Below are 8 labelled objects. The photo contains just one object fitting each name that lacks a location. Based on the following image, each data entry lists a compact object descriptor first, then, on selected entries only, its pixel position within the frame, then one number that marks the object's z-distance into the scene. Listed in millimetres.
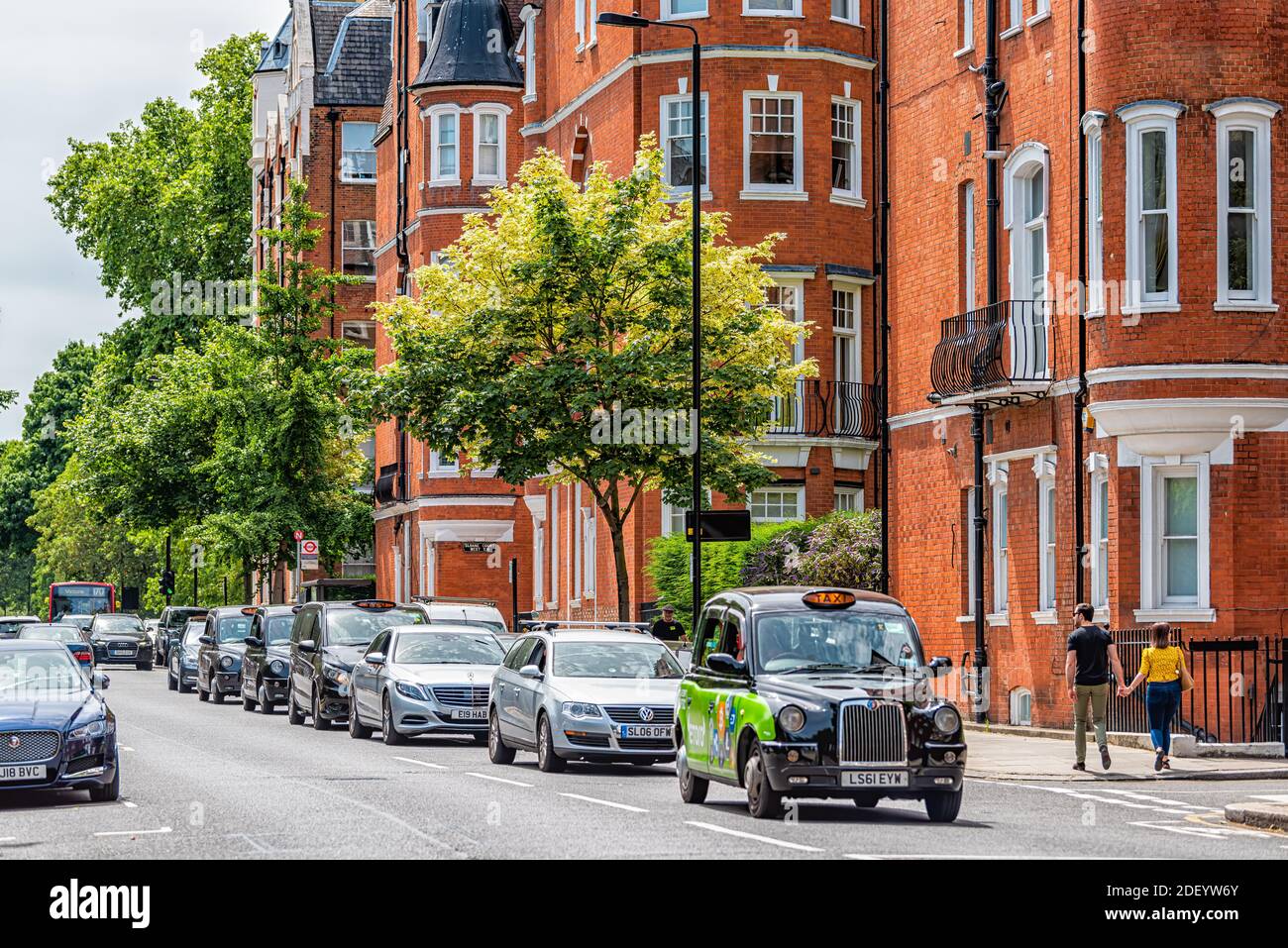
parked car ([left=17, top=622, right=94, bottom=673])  48138
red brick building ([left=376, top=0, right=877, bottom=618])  43906
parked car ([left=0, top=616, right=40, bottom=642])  53544
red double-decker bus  94500
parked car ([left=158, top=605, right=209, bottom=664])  74812
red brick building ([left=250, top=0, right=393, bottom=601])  80562
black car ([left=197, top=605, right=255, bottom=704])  46031
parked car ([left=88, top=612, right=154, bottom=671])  75062
